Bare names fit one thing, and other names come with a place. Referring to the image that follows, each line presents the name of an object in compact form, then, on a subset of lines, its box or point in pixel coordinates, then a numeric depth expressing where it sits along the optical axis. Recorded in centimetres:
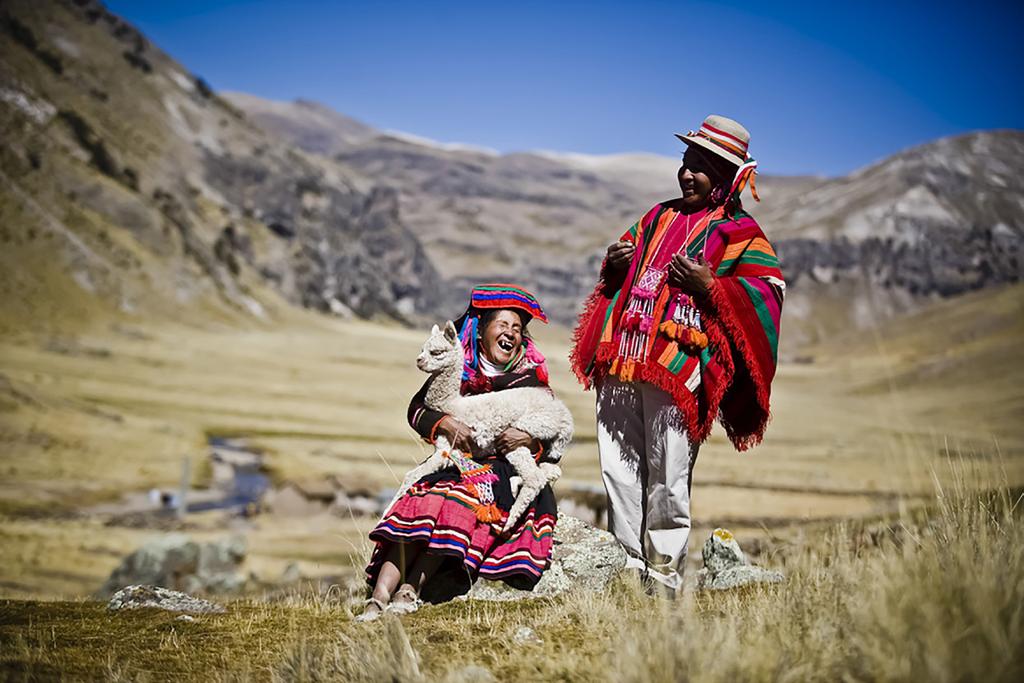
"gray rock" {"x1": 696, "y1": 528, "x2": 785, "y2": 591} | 568
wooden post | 2105
